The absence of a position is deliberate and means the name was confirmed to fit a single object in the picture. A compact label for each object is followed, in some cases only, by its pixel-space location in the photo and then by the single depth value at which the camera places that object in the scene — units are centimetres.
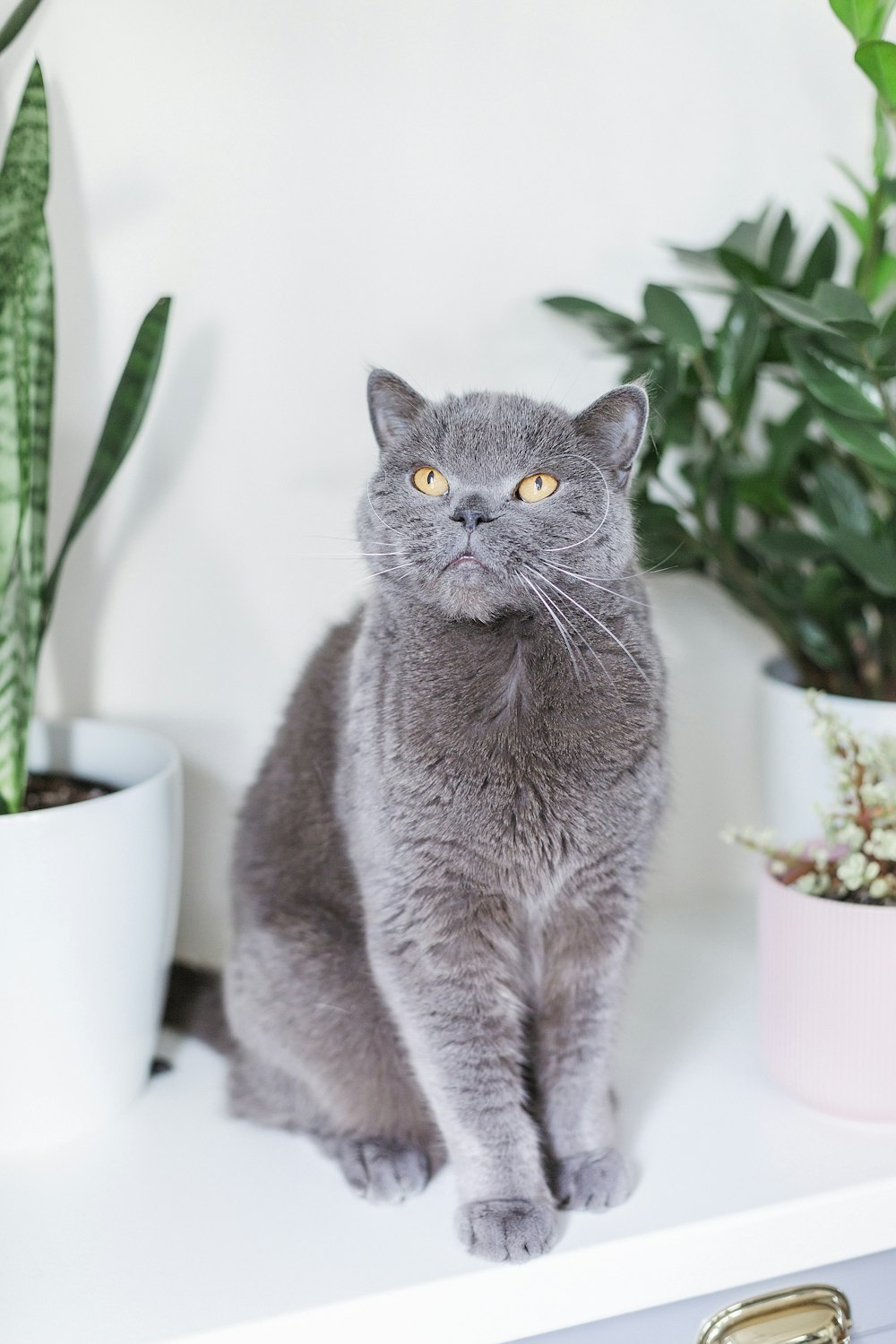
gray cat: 76
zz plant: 103
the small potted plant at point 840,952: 90
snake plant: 87
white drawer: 81
